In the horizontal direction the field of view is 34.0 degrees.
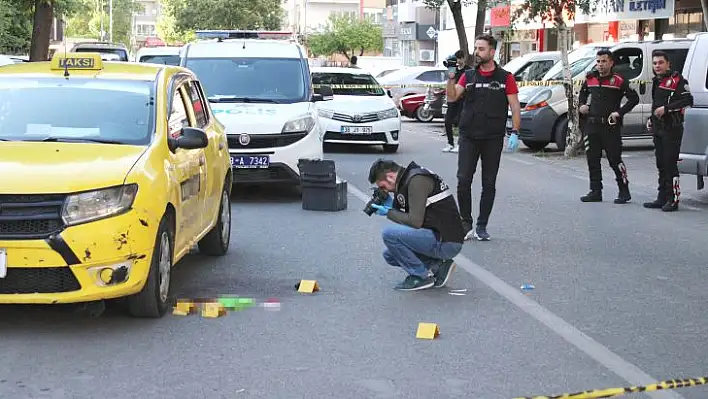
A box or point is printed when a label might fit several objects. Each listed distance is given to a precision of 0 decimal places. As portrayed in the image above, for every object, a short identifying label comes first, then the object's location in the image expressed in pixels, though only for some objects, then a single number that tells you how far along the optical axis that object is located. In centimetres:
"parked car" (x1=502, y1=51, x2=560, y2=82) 2619
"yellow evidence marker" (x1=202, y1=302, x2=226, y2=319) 731
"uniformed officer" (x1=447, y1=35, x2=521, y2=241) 1059
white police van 1327
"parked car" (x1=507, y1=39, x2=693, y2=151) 2153
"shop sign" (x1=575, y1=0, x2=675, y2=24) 2930
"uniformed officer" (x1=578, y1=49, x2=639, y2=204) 1398
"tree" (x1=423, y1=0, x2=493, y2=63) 3156
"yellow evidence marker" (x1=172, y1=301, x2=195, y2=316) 734
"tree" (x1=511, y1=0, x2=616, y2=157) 2063
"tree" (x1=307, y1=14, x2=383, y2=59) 7775
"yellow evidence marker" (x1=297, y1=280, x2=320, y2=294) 816
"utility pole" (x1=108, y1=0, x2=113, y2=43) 11169
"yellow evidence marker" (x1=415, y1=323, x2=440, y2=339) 681
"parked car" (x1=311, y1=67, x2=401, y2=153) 2042
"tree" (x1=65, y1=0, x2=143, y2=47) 12712
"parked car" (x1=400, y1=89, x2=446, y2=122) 3234
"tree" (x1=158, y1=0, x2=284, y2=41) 8138
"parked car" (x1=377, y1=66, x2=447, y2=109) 3425
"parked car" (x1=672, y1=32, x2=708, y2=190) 1343
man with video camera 2155
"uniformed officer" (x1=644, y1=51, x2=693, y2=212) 1327
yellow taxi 649
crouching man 798
